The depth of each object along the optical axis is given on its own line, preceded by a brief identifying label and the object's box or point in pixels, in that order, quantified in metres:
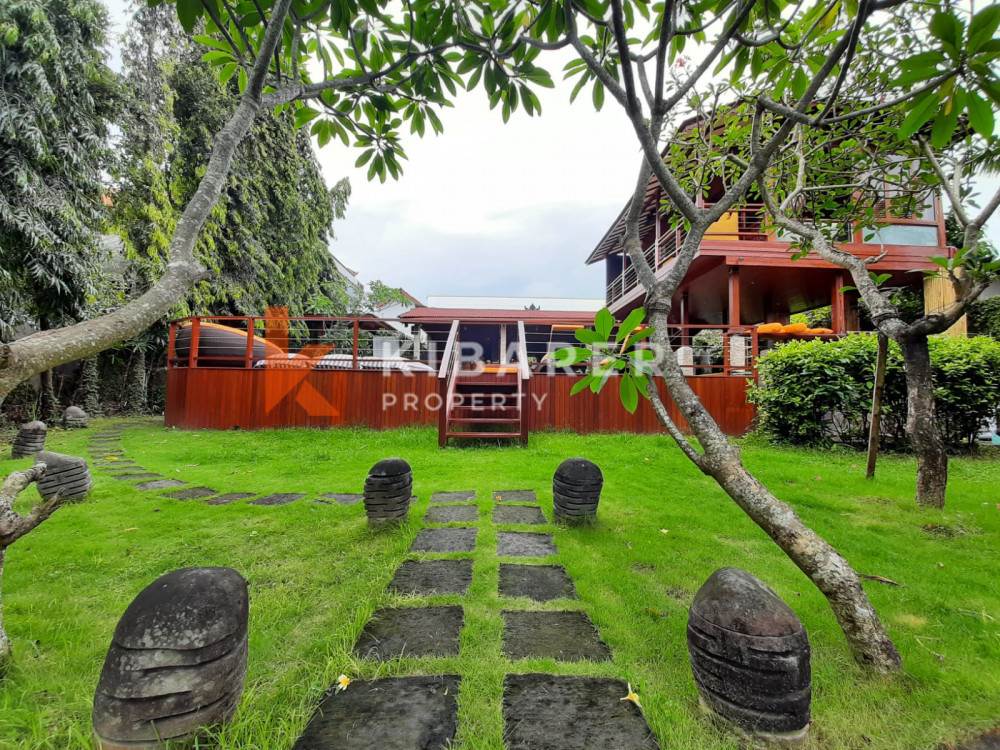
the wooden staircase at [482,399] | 6.42
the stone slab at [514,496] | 3.85
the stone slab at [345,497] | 3.77
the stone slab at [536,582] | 2.16
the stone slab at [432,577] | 2.19
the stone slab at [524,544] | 2.70
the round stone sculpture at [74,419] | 7.91
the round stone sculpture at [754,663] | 1.26
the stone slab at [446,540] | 2.74
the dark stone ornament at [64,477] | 3.42
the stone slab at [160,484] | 4.13
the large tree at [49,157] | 6.65
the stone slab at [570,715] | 1.25
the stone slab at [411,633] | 1.67
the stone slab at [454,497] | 3.83
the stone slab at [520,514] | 3.30
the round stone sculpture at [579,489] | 3.07
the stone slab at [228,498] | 3.73
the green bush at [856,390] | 5.49
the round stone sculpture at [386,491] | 2.98
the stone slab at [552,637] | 1.67
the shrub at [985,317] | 9.89
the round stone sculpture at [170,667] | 1.13
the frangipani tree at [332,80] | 1.28
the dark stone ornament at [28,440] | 5.27
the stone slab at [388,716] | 1.23
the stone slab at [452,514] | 3.30
